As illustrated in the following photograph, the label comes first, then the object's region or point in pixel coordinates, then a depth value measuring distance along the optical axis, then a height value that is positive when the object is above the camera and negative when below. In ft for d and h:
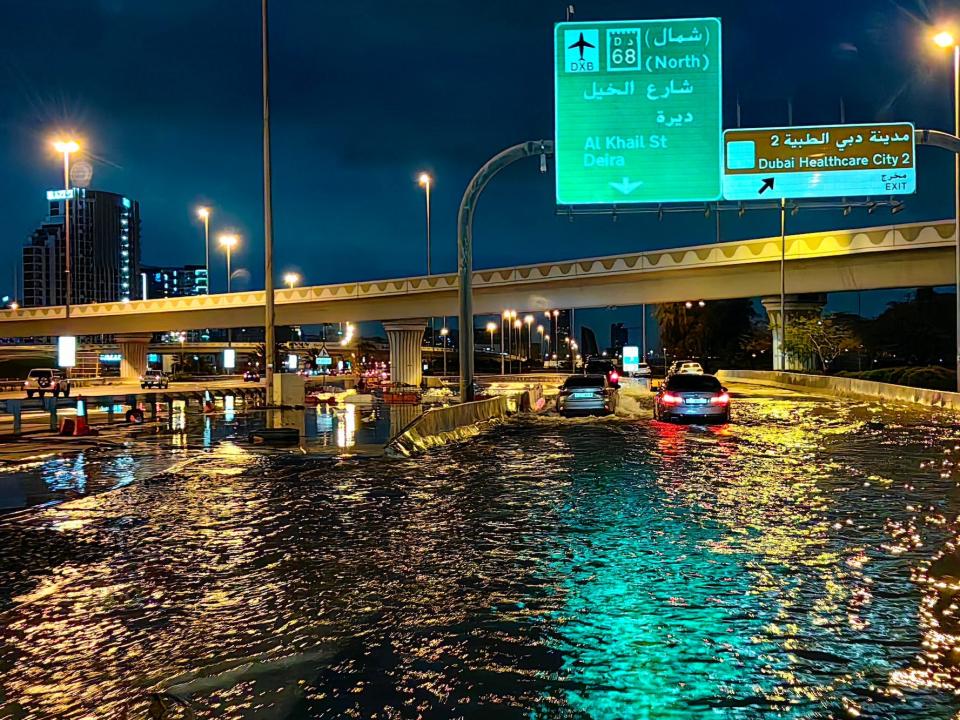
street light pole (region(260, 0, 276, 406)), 105.60 +17.60
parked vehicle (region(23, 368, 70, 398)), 160.52 -3.52
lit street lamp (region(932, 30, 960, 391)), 93.35 +31.08
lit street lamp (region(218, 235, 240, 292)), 265.56 +36.63
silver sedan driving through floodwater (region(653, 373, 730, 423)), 90.74 -4.58
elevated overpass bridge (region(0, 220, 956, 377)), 161.07 +16.53
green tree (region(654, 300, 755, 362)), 367.45 +10.65
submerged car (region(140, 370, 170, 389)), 215.35 -4.29
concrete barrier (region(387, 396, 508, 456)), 66.44 -5.81
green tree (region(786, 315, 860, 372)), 212.43 +3.57
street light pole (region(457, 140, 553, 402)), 81.66 +12.00
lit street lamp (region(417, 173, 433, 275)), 213.05 +42.67
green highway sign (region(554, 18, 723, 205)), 80.38 +22.23
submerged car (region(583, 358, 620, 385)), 162.73 -2.18
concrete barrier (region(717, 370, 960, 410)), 111.04 -5.79
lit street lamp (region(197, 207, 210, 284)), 262.00 +42.82
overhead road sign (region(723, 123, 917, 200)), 86.43 +18.55
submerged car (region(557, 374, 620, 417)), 108.88 -4.96
